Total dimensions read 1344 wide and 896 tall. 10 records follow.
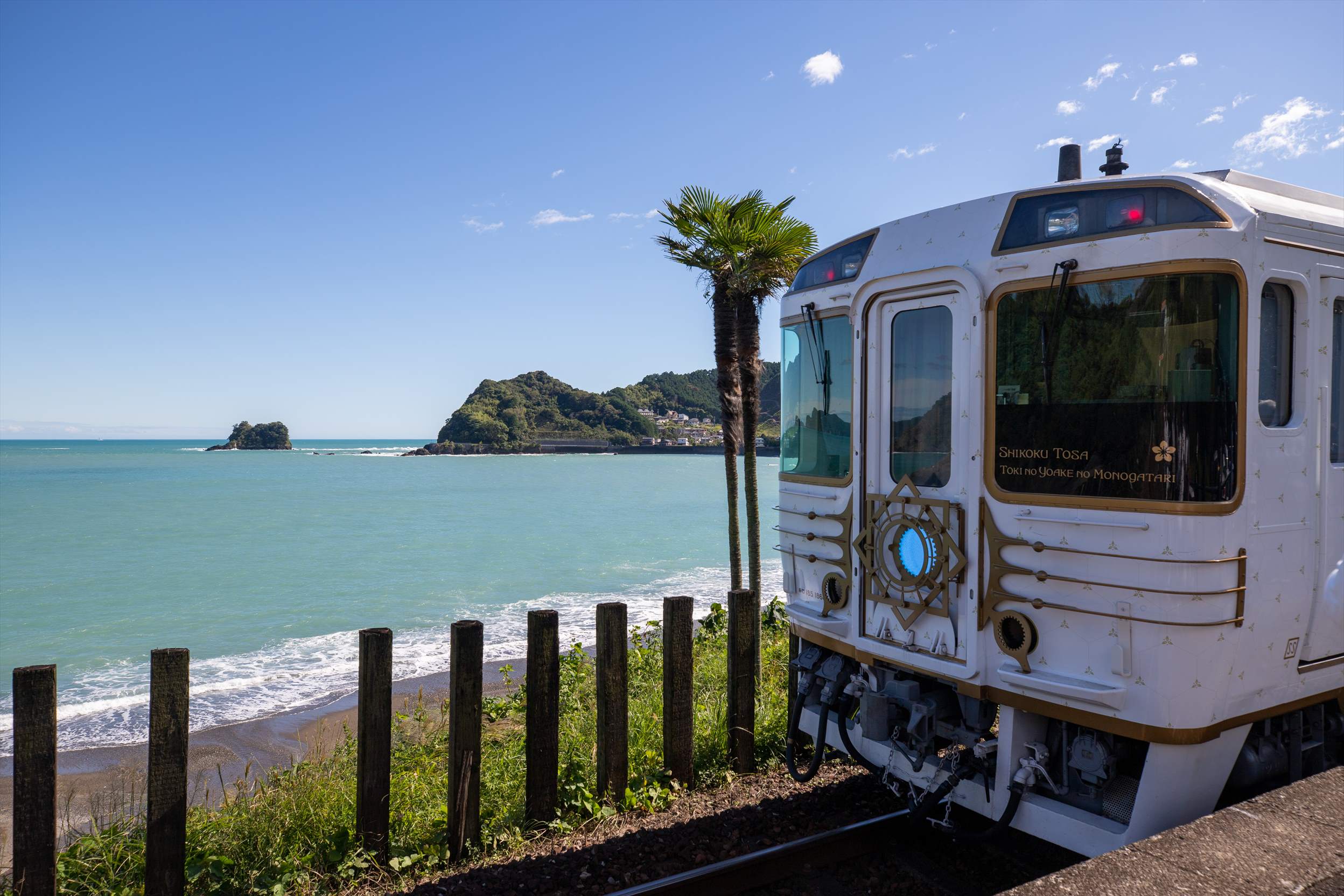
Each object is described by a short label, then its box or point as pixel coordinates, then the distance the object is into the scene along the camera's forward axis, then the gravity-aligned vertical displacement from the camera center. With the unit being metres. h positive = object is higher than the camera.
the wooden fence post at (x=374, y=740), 4.41 -1.61
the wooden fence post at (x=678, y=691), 5.43 -1.65
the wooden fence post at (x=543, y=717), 4.86 -1.63
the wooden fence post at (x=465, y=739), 4.61 -1.67
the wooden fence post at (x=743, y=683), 5.76 -1.71
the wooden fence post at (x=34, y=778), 3.67 -1.51
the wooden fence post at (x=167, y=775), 3.93 -1.60
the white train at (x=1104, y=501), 3.28 -0.27
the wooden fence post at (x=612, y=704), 5.08 -1.63
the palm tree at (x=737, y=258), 9.52 +2.14
